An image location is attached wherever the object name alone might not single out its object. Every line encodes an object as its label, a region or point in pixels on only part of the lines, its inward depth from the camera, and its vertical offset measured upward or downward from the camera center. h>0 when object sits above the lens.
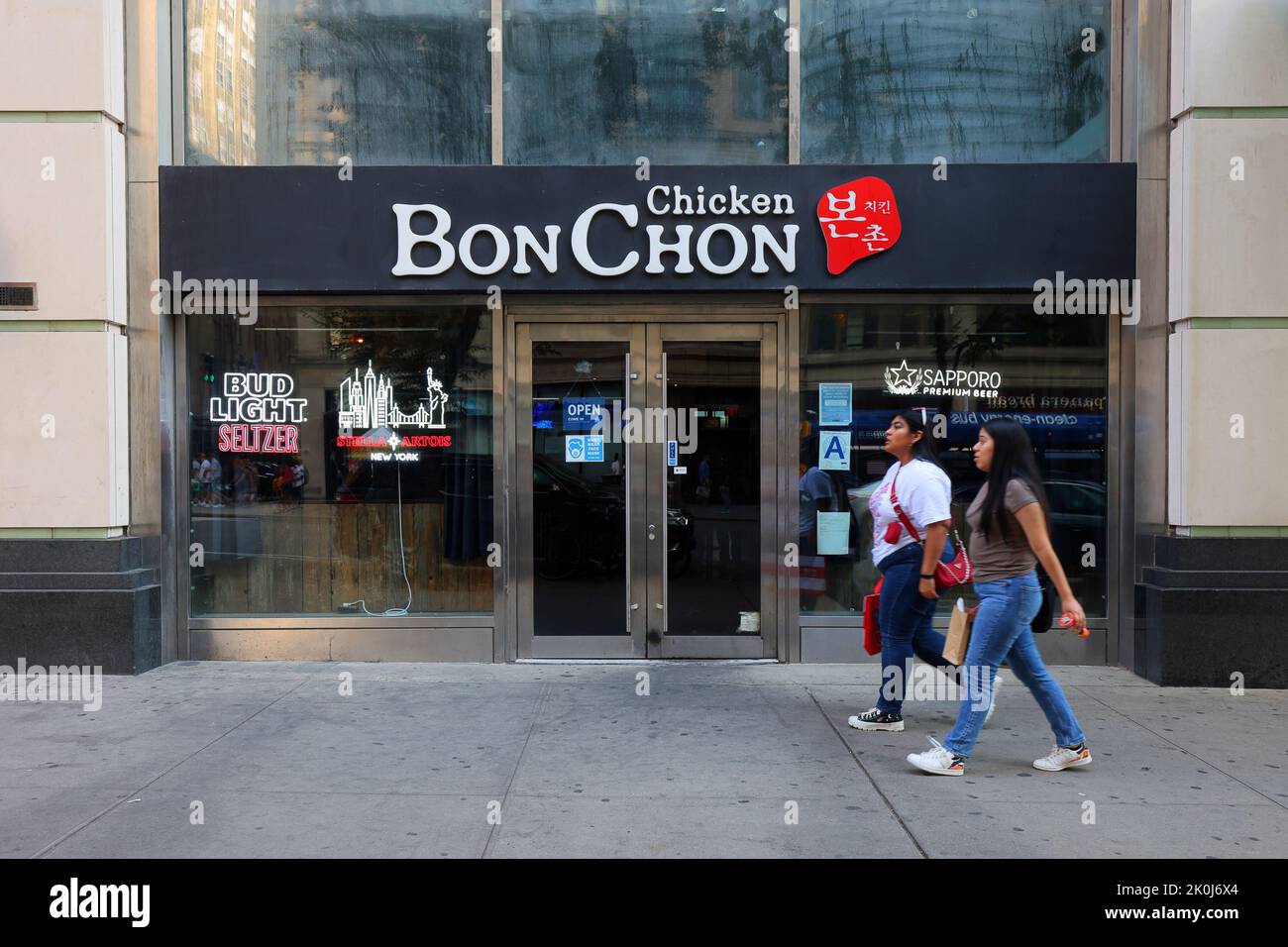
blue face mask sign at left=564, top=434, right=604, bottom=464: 7.77 +0.02
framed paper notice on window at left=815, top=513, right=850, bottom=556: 7.82 -0.64
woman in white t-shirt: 5.53 -0.59
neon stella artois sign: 7.84 +0.28
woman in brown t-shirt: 4.85 -0.69
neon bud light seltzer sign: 7.83 +0.30
